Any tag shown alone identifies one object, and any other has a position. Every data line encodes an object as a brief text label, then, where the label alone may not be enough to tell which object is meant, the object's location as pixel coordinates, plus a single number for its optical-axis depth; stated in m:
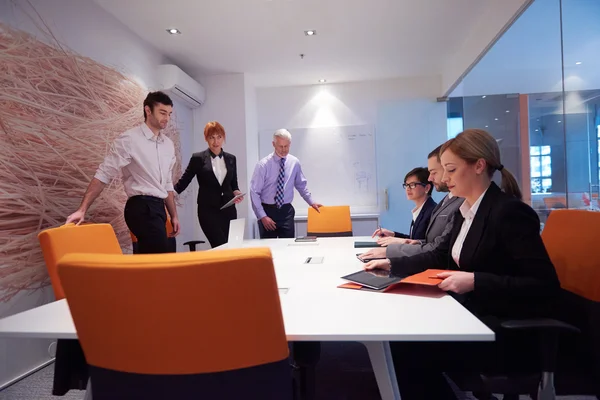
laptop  2.29
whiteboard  5.49
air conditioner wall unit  4.08
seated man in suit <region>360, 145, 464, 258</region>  1.75
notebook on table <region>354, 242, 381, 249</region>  2.36
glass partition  2.15
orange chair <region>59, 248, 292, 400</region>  0.58
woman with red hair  3.39
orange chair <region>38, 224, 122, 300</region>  1.43
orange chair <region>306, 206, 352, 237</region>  3.52
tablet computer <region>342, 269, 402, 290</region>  1.28
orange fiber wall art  2.23
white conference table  0.87
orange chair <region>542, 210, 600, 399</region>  1.13
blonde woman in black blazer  1.15
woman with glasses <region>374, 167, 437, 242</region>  2.42
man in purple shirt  3.82
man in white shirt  2.30
